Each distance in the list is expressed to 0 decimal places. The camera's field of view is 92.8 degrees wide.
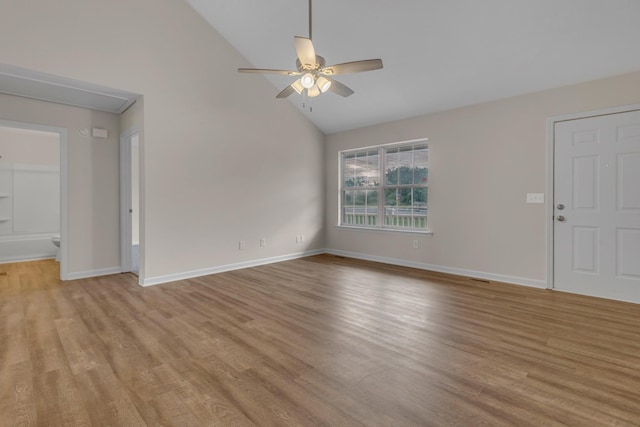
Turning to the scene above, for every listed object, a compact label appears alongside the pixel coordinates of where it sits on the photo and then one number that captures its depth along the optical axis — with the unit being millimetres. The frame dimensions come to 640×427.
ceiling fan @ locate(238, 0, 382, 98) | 2608
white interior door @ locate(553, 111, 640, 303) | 3422
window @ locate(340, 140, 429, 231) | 5262
